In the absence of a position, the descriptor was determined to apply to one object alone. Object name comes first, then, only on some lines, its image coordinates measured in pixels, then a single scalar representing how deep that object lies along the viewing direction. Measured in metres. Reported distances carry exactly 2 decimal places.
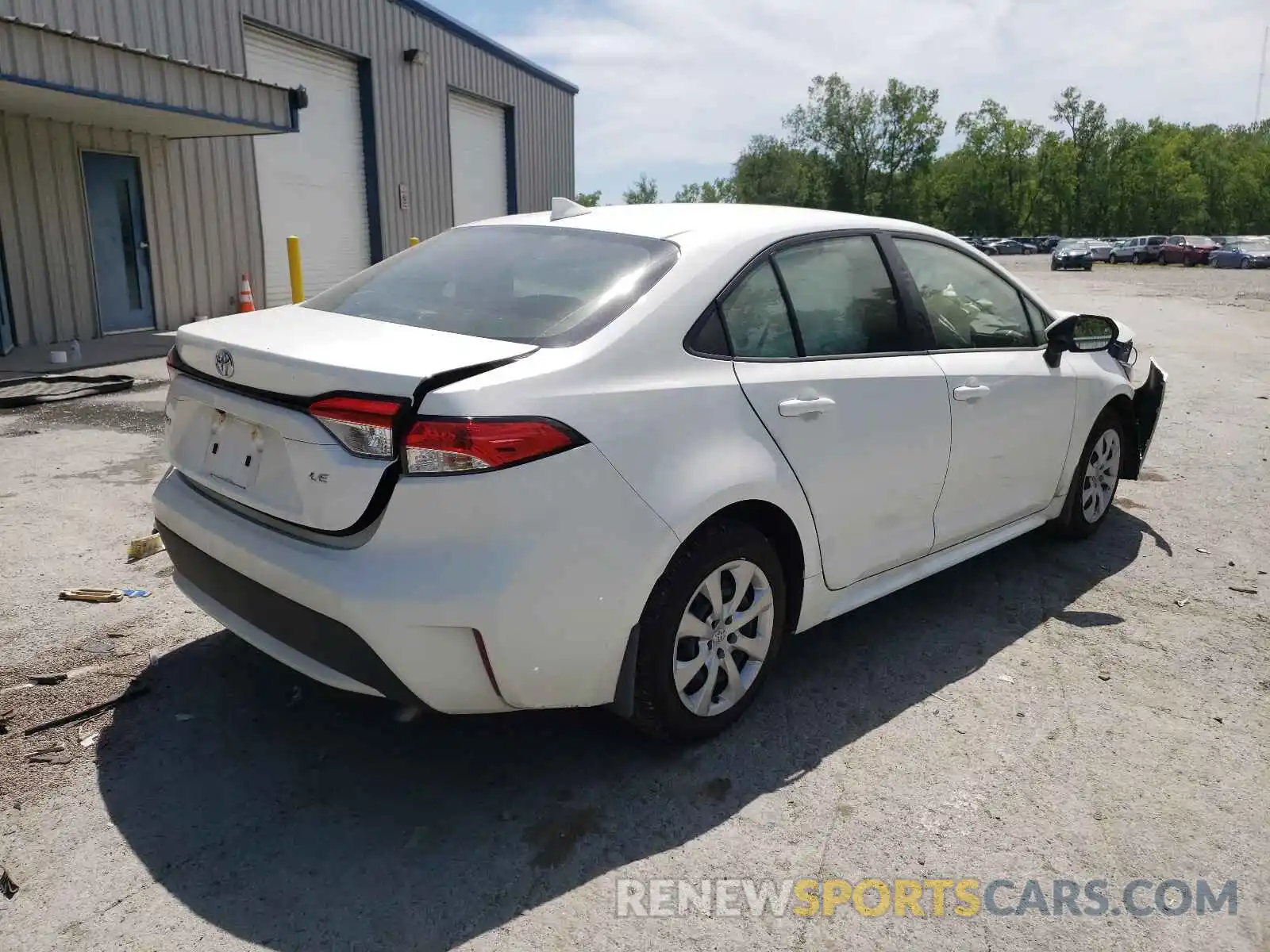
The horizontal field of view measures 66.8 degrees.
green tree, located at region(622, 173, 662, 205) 120.62
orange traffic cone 13.38
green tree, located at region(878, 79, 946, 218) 83.94
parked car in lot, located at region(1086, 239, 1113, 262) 54.97
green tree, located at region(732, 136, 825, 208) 85.94
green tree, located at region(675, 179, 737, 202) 100.00
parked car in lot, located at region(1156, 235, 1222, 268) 49.38
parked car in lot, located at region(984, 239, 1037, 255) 71.06
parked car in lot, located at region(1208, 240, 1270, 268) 46.62
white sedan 2.30
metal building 10.76
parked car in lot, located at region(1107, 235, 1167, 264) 51.41
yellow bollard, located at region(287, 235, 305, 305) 14.05
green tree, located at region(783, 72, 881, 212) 84.62
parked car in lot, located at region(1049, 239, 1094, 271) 45.91
